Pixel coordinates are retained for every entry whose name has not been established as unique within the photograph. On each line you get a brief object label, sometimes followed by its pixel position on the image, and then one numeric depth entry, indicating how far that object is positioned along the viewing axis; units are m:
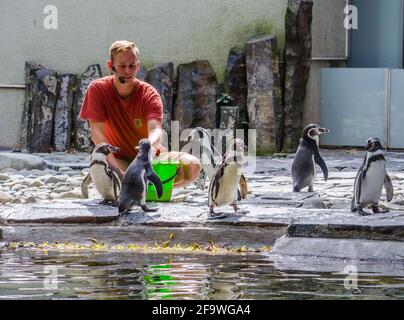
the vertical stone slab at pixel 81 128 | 15.51
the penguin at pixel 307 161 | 10.52
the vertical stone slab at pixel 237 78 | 15.54
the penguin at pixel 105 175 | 9.04
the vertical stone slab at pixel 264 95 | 15.16
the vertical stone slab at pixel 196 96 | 15.29
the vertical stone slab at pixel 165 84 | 15.27
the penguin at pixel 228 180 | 8.69
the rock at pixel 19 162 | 13.41
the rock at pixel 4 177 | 12.24
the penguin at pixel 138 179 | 8.59
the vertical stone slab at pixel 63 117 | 15.53
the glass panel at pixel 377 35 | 16.31
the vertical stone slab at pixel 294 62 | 15.29
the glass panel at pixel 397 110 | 15.62
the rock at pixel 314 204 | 9.07
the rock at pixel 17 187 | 11.26
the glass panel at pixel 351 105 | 15.77
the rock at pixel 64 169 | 13.21
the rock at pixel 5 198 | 9.89
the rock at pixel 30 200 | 9.91
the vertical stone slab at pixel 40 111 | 15.52
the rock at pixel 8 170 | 13.11
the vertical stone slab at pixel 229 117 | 15.04
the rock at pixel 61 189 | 10.96
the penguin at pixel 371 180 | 8.41
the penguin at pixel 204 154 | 11.18
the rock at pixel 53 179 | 11.91
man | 9.15
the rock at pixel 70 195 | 10.21
